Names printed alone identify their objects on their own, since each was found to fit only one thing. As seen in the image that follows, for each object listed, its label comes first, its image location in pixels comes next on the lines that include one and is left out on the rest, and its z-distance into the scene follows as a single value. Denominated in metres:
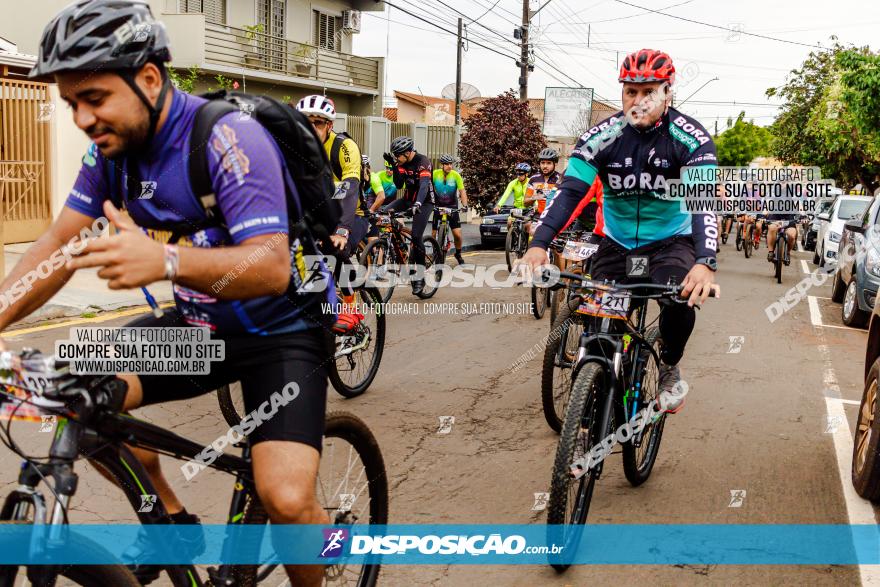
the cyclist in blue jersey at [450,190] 16.16
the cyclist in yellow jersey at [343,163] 7.27
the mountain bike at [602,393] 4.01
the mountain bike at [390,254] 10.91
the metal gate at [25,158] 14.62
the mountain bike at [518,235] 14.76
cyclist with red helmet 4.82
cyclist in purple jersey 2.31
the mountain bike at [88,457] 2.23
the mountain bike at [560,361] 6.11
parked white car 20.17
